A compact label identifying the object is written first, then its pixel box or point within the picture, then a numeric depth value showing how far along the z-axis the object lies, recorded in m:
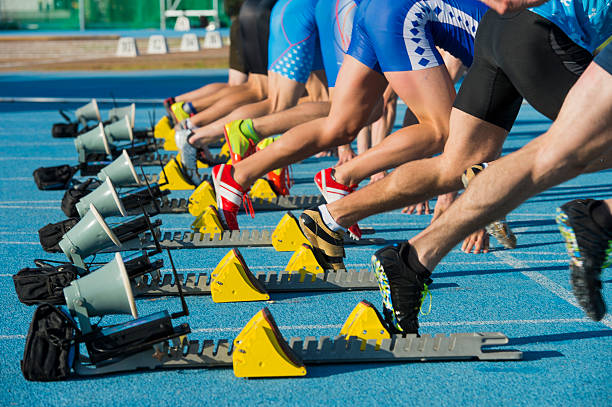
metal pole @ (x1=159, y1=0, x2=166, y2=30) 52.88
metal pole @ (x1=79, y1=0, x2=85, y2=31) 49.72
